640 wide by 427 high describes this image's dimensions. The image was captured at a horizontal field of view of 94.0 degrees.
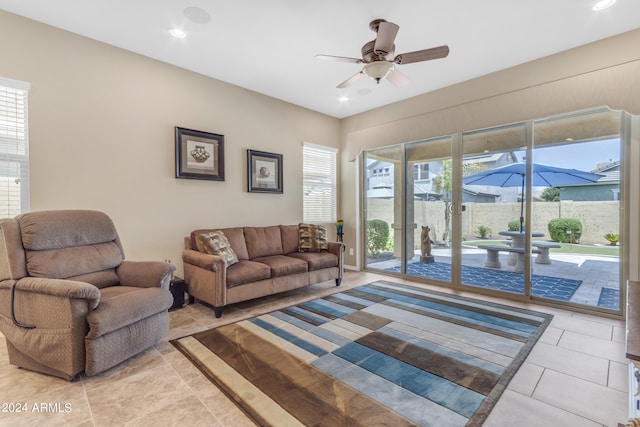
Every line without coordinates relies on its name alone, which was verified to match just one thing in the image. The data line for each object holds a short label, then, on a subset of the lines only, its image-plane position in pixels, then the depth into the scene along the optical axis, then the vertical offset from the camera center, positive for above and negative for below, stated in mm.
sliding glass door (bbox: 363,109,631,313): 3273 +46
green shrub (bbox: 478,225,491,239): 4078 -253
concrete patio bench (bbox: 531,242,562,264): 3629 -467
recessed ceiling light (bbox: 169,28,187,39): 2922 +1779
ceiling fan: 2441 +1388
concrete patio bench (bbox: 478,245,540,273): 3801 -567
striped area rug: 1721 -1116
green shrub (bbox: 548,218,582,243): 3449 -193
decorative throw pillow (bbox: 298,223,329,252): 4469 -405
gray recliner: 1960 -628
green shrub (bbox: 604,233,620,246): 3197 -270
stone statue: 4699 -466
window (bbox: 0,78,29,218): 2658 +565
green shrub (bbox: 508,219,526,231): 3811 -158
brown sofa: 3129 -645
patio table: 3785 -428
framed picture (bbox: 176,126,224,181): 3684 +736
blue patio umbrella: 3406 +448
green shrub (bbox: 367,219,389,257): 5258 -418
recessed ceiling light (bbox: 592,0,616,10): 2512 +1784
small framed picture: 4391 +612
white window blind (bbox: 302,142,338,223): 5230 +522
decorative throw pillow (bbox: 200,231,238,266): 3328 -392
